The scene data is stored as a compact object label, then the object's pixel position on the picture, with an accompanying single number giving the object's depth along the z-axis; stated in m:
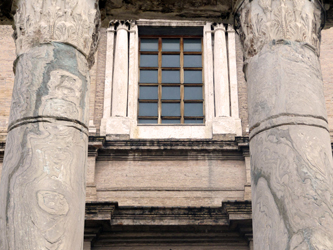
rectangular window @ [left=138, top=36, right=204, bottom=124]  12.51
